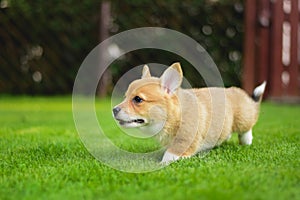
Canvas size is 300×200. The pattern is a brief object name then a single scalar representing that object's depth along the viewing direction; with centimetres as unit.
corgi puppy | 217
